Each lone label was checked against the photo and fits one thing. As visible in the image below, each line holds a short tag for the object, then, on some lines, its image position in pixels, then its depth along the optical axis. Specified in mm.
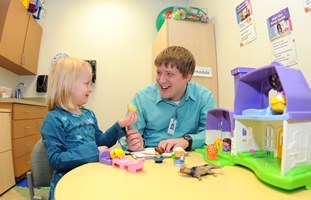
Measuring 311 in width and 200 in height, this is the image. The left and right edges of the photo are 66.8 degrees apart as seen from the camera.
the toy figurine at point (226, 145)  876
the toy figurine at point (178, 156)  777
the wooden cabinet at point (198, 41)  2355
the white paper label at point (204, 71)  2369
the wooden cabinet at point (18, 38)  2490
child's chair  923
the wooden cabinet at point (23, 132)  2393
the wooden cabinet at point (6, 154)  2113
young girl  814
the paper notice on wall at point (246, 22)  1814
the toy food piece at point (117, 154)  784
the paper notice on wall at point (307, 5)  1276
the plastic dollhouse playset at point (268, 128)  564
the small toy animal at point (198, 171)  619
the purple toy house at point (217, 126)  964
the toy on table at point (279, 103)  606
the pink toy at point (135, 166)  681
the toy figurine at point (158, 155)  802
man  1276
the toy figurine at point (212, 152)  818
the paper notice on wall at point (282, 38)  1400
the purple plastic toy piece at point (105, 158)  778
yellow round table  490
